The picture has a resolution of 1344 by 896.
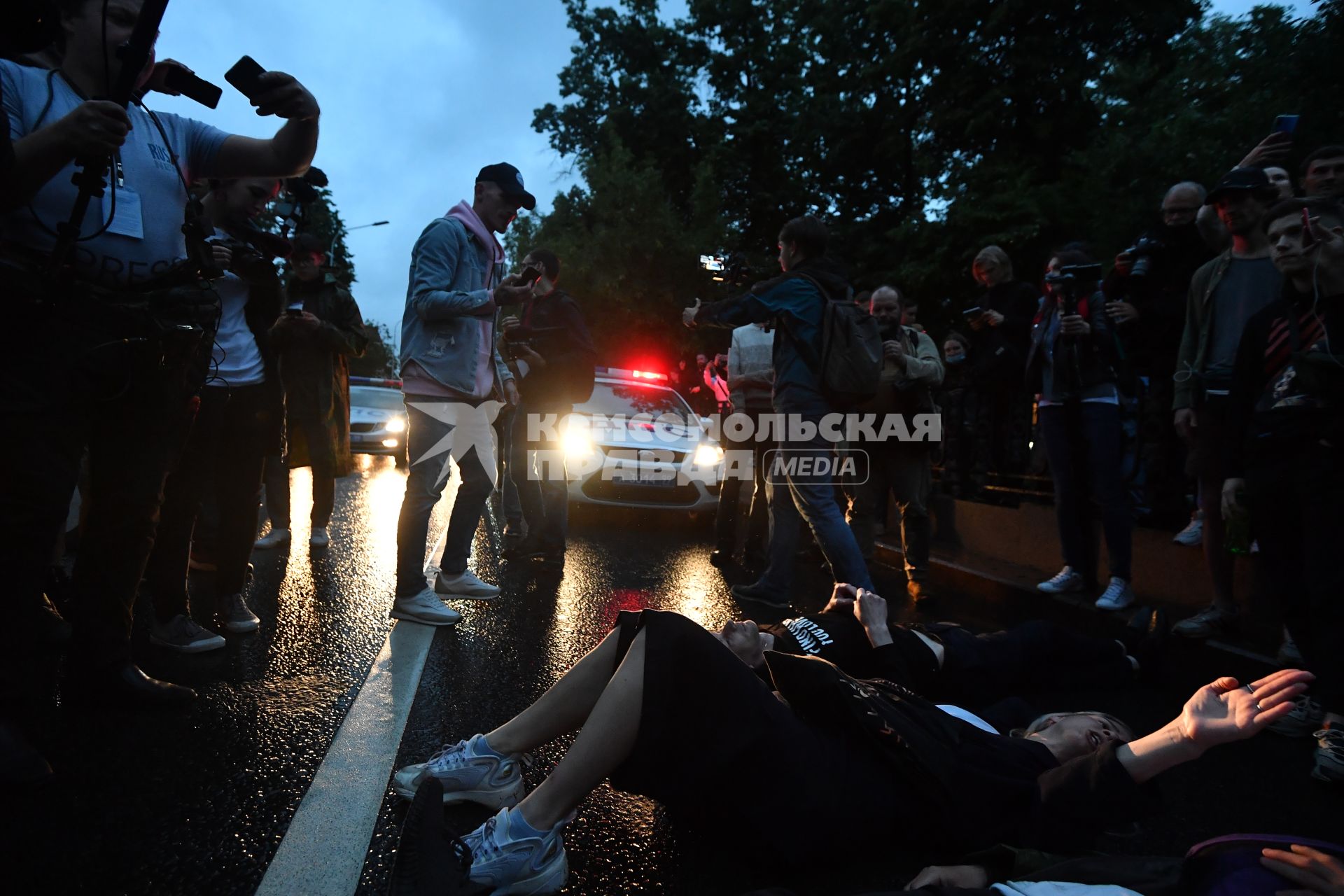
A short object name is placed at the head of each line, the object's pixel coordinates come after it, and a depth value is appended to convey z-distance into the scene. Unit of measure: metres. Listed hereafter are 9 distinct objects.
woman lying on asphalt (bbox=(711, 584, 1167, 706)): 3.14
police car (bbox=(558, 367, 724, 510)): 8.64
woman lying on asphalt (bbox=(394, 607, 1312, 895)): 2.06
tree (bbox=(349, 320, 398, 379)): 70.81
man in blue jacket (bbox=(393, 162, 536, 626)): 4.49
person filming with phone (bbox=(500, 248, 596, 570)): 6.53
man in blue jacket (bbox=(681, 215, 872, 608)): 5.07
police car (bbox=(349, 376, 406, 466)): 16.91
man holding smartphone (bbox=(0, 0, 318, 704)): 2.53
